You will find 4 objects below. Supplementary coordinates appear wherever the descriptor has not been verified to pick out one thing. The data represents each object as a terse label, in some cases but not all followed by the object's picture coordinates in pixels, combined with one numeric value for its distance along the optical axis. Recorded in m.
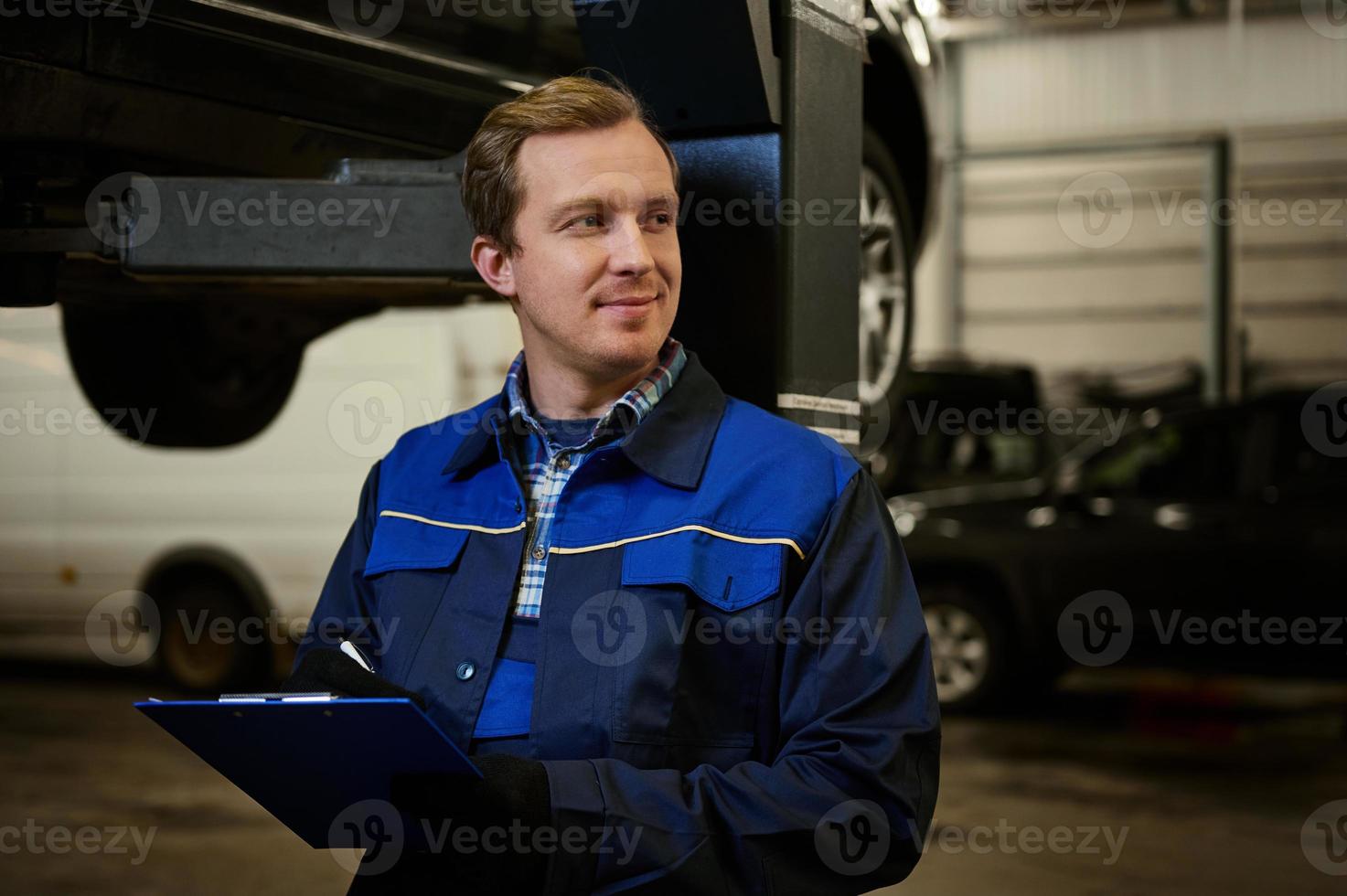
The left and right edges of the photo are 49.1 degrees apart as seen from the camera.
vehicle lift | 2.23
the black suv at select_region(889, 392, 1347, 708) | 6.44
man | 1.59
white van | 7.46
